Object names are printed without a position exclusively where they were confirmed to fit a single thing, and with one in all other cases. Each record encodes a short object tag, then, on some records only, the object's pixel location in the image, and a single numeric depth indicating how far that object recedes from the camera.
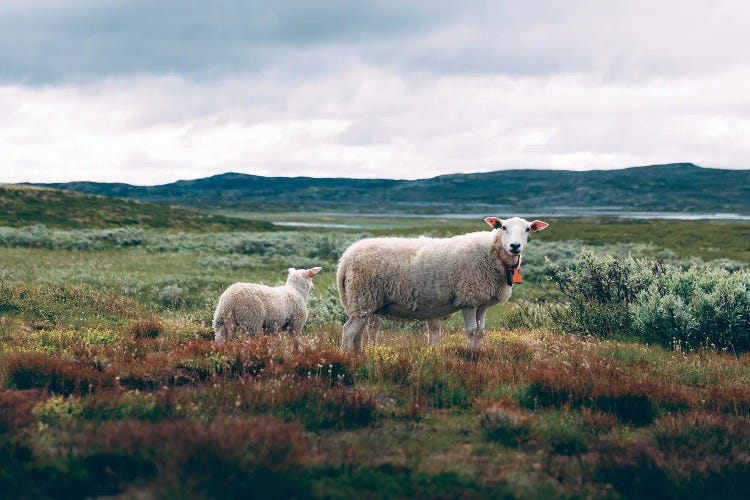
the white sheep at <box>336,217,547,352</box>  9.34
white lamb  10.62
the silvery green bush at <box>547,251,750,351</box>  11.00
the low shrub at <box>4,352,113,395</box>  6.40
